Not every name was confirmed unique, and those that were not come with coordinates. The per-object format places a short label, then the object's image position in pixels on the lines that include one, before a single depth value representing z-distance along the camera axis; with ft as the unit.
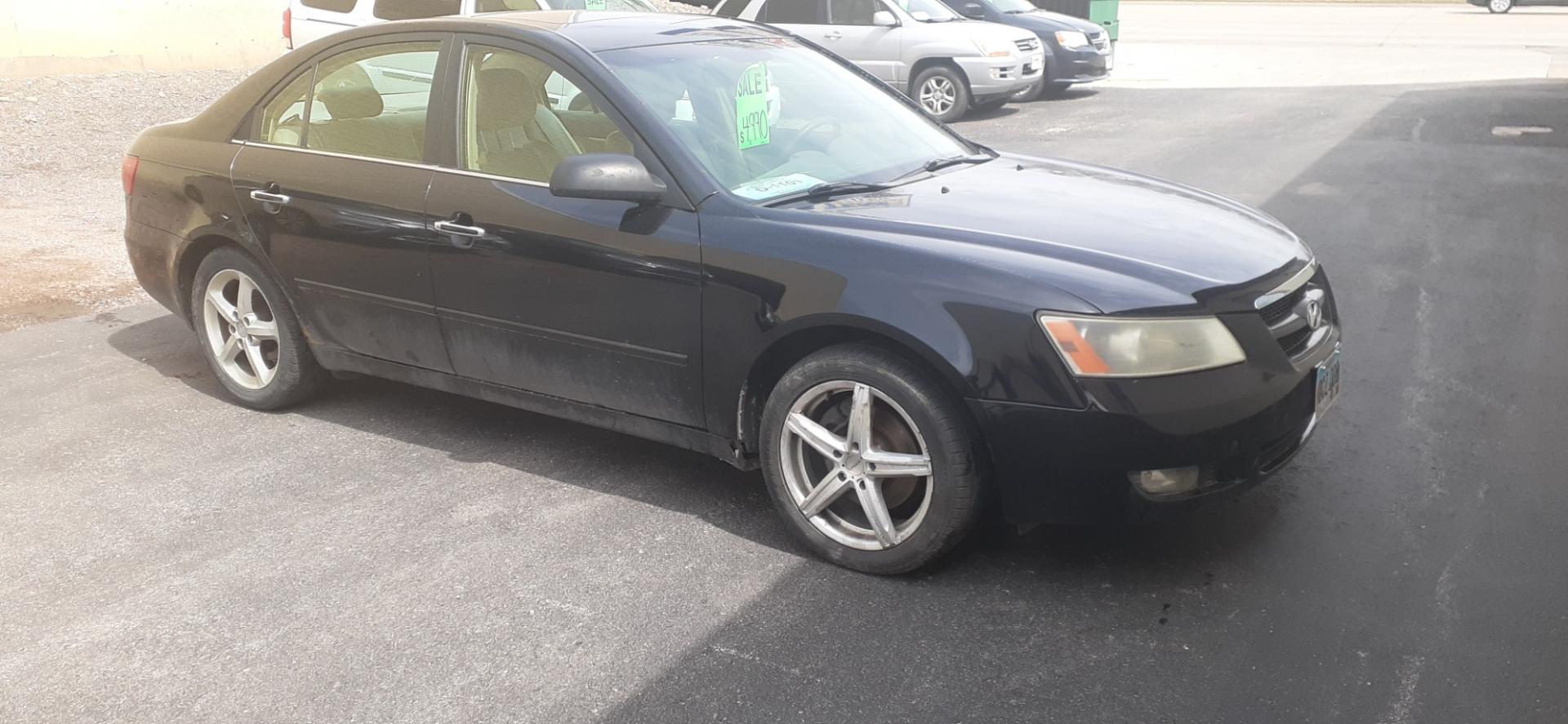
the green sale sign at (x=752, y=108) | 14.37
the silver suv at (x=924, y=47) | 49.01
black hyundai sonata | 11.51
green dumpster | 66.18
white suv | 40.96
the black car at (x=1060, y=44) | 54.70
